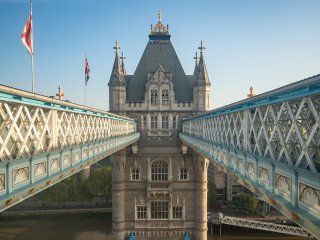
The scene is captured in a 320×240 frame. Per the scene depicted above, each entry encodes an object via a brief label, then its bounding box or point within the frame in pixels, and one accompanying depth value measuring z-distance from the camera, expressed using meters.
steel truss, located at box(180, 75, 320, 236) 6.11
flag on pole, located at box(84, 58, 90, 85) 24.86
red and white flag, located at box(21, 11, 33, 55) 13.88
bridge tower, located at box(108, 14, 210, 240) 32.81
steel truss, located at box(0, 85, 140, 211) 7.10
